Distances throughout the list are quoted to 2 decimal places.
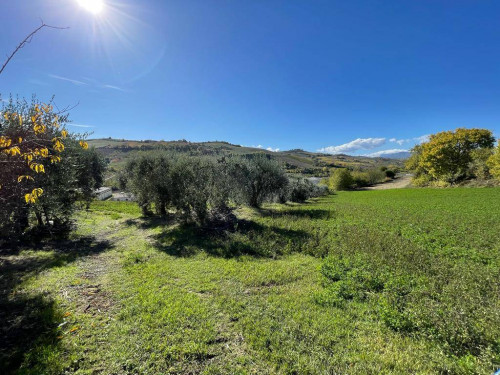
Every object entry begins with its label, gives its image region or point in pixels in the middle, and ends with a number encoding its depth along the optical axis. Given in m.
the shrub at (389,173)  96.79
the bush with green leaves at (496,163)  39.16
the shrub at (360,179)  86.50
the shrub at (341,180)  83.50
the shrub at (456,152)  51.09
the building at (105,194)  43.14
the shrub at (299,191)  46.62
